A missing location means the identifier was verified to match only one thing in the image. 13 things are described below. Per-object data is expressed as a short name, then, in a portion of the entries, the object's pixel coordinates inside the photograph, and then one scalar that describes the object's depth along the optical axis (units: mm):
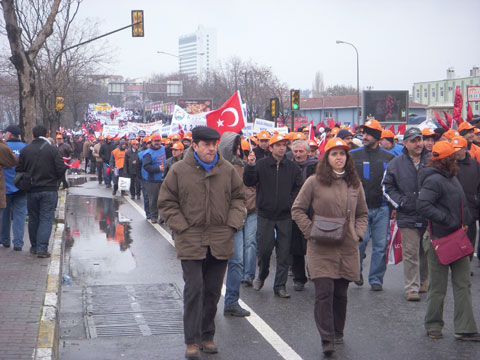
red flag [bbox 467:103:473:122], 14056
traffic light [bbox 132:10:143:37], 25450
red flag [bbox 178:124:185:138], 19066
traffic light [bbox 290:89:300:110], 28852
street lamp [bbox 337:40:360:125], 60275
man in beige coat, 5941
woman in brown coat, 6141
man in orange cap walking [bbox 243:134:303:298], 8227
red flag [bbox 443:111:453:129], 14211
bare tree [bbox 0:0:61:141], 15445
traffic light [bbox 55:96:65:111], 31950
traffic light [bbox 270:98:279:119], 29009
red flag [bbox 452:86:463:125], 15320
